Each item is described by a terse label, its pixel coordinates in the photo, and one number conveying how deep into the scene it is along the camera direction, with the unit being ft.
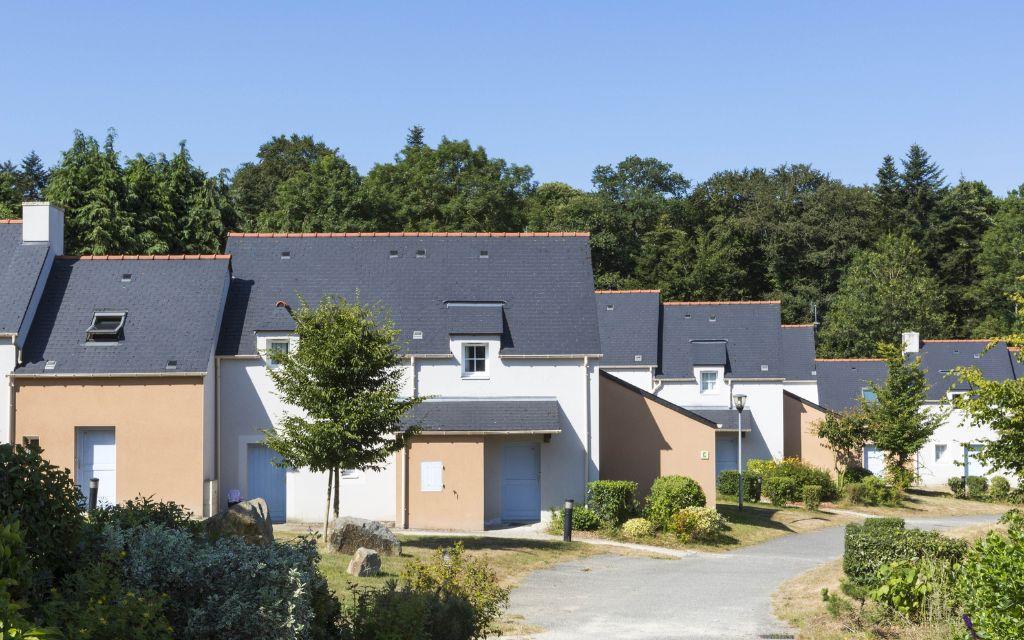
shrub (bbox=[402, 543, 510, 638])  38.86
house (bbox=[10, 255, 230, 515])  82.33
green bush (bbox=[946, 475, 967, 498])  143.43
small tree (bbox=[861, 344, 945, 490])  128.88
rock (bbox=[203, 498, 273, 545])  49.11
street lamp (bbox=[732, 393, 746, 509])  105.26
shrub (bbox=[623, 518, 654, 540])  84.43
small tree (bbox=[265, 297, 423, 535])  66.49
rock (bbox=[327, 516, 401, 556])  64.85
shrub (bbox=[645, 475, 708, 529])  86.74
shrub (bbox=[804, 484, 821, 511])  117.82
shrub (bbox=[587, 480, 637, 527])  85.81
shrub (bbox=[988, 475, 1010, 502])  132.67
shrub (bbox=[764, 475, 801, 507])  121.70
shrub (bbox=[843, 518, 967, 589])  49.70
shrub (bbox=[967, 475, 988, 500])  140.56
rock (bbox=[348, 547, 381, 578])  56.44
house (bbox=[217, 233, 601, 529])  86.12
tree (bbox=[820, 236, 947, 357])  189.57
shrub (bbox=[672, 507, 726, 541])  85.20
